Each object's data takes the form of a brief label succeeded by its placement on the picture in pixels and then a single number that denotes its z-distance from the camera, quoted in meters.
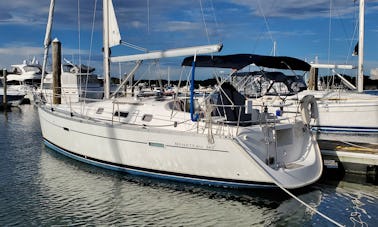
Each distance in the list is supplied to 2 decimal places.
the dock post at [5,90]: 43.66
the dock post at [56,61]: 25.62
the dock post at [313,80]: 36.81
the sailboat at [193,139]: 10.97
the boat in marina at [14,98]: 49.30
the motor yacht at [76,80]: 44.06
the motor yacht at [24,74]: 65.75
